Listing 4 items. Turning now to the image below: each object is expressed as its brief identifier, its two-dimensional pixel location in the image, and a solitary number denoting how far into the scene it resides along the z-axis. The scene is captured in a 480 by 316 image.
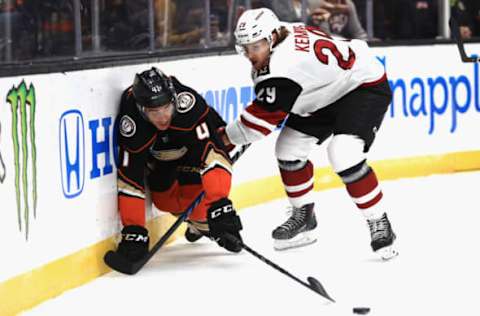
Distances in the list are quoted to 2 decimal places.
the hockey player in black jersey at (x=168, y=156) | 9.55
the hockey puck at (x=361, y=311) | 8.15
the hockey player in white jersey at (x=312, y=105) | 9.55
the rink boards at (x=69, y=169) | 8.23
